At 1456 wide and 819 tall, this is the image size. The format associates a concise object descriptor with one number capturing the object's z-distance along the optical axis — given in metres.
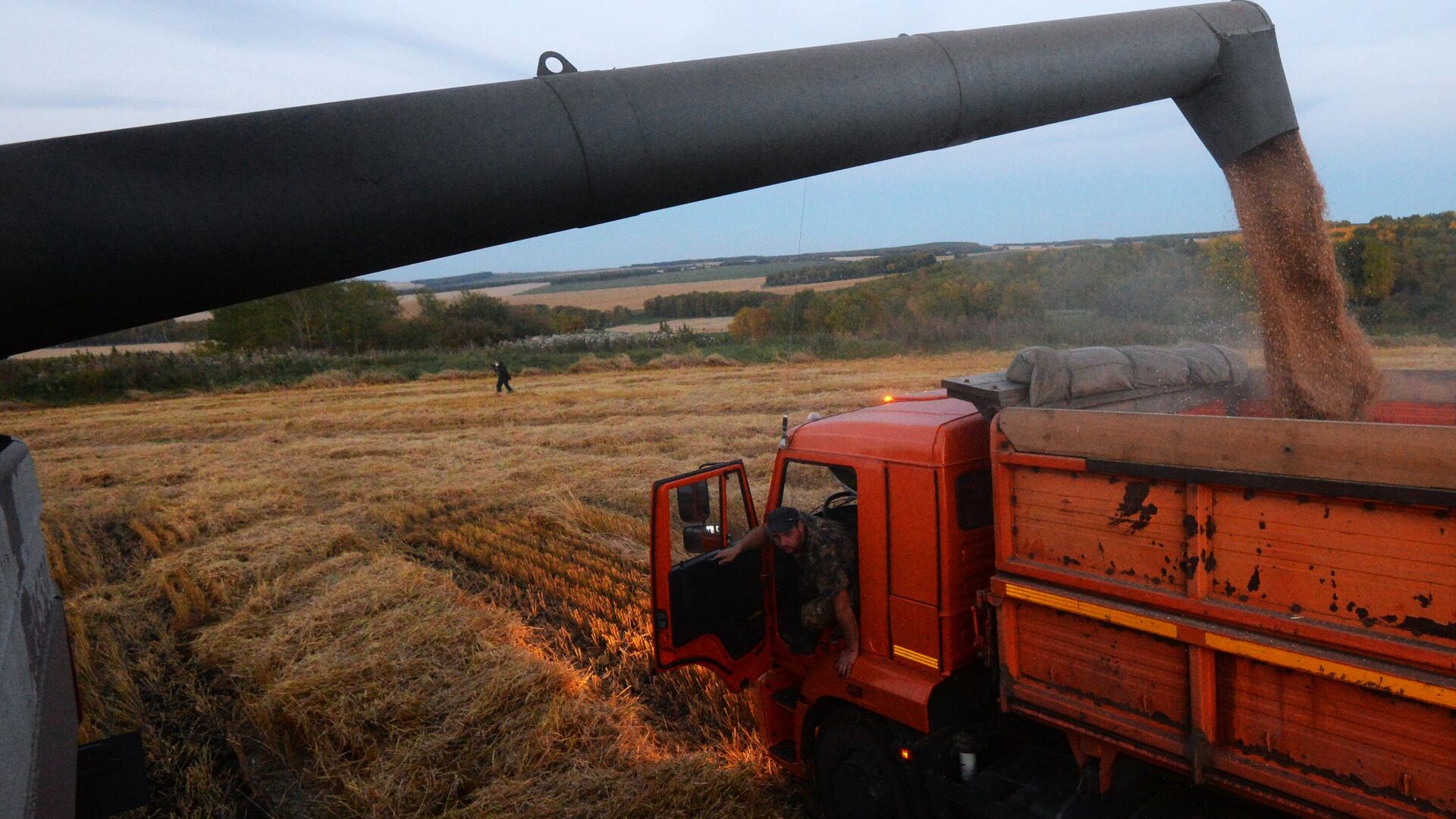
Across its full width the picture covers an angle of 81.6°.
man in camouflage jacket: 3.54
